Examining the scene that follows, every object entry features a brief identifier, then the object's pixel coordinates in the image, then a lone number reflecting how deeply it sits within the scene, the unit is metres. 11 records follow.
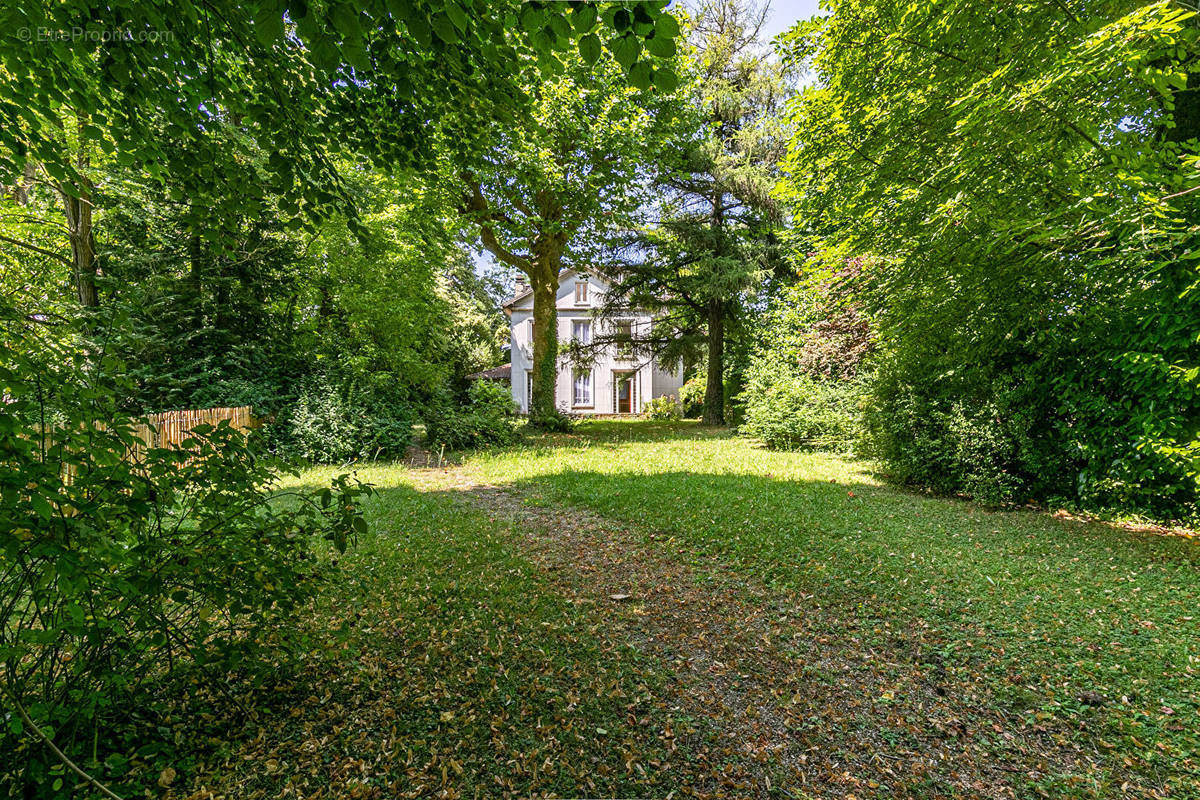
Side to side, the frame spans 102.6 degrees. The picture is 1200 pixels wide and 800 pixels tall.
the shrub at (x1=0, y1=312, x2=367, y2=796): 1.78
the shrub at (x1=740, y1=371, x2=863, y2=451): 12.29
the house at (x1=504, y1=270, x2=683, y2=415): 28.98
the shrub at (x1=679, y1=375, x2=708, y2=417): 23.64
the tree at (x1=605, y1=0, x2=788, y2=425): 17.31
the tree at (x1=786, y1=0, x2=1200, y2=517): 4.91
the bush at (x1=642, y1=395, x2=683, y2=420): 26.81
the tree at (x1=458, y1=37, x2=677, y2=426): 11.99
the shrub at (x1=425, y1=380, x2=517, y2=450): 13.45
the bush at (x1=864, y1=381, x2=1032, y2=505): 7.80
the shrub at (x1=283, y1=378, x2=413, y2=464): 11.36
